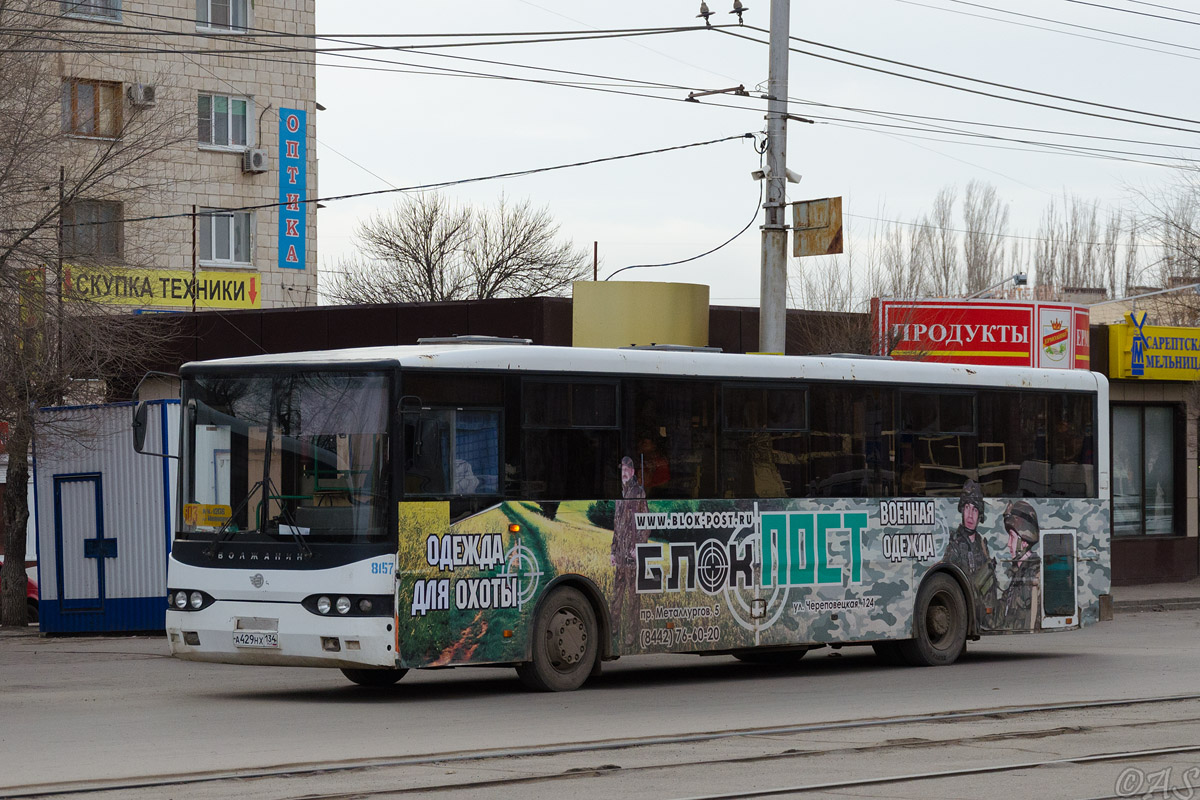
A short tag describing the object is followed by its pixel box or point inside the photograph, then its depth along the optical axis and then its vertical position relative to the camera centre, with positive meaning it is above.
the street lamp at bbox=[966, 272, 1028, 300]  58.98 +4.47
